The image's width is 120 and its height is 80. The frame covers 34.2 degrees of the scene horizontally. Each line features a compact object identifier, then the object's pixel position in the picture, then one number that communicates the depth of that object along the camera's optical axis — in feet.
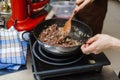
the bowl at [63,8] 4.03
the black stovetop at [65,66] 2.42
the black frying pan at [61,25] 2.46
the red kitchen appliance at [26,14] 3.36
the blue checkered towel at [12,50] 2.73
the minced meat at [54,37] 2.72
